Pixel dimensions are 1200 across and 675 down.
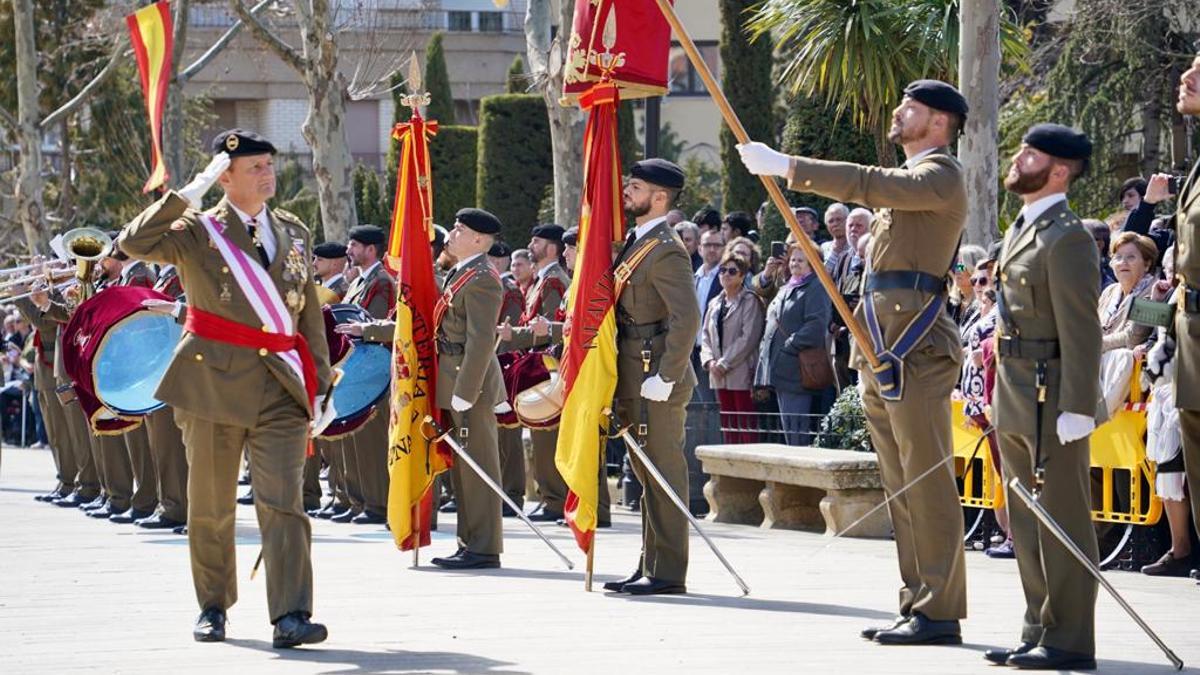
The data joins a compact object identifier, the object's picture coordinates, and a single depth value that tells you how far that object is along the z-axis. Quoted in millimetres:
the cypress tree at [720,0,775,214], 33562
